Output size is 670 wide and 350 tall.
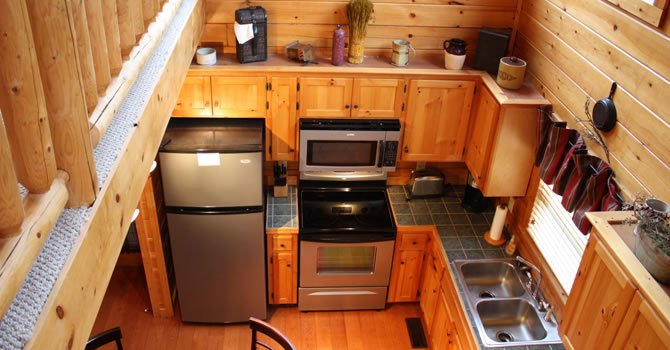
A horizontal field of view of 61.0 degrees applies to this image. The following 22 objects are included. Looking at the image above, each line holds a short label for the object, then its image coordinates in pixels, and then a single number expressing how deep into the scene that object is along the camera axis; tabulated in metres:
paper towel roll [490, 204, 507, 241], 3.84
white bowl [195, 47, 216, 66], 3.57
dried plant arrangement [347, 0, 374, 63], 3.57
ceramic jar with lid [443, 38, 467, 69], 3.71
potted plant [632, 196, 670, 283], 1.88
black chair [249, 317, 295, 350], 3.14
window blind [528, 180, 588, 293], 3.09
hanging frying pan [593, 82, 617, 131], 2.63
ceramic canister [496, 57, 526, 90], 3.41
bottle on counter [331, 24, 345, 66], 3.62
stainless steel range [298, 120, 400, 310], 3.94
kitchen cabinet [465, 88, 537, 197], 3.37
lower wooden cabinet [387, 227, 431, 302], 4.10
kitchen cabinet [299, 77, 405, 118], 3.74
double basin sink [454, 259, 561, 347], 3.30
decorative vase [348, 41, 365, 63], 3.69
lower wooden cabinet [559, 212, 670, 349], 1.87
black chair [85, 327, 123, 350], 3.02
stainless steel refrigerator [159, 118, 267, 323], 3.63
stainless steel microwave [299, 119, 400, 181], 3.87
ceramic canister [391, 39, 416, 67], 3.69
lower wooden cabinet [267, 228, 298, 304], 4.03
